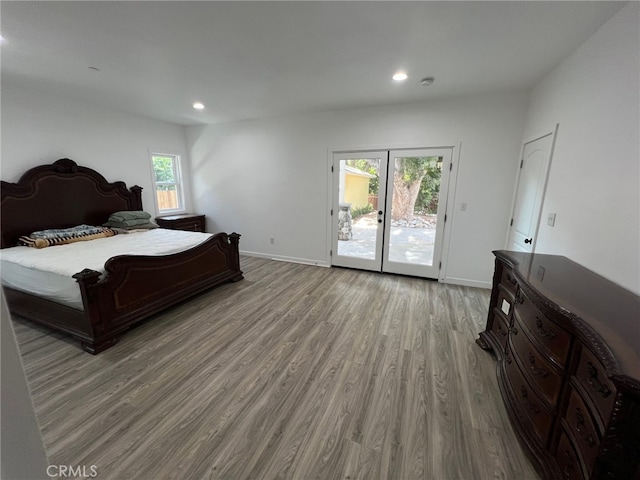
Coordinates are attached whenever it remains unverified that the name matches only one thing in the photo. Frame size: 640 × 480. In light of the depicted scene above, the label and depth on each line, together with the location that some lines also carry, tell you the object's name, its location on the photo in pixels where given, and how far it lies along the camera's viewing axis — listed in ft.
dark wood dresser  2.89
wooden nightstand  15.35
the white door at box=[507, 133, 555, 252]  8.52
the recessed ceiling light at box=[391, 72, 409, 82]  8.96
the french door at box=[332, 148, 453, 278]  12.29
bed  7.51
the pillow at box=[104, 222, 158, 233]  12.81
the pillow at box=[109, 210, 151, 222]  13.19
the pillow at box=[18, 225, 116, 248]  10.16
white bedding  7.54
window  16.23
